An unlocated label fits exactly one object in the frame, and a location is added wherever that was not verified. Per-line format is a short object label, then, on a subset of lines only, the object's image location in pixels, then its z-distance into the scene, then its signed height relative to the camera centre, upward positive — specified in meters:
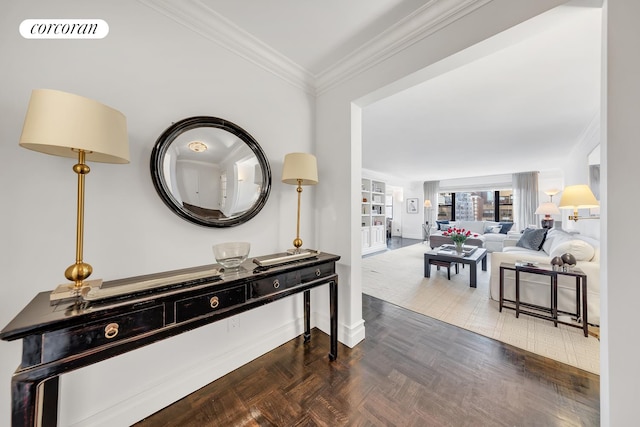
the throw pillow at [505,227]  7.15 -0.51
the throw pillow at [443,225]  8.14 -0.50
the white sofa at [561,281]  2.27 -0.83
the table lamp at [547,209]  4.41 +0.06
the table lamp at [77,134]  0.80 +0.32
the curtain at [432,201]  8.98 +0.47
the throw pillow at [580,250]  2.40 -0.43
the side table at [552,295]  2.14 -0.92
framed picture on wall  9.40 +0.30
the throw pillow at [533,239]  4.14 -0.55
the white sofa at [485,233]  5.85 -0.69
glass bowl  1.41 -0.28
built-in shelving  6.36 -0.12
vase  4.01 -0.64
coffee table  3.47 -0.80
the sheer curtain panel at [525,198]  7.16 +0.48
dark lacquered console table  0.73 -0.49
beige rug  1.91 -1.23
